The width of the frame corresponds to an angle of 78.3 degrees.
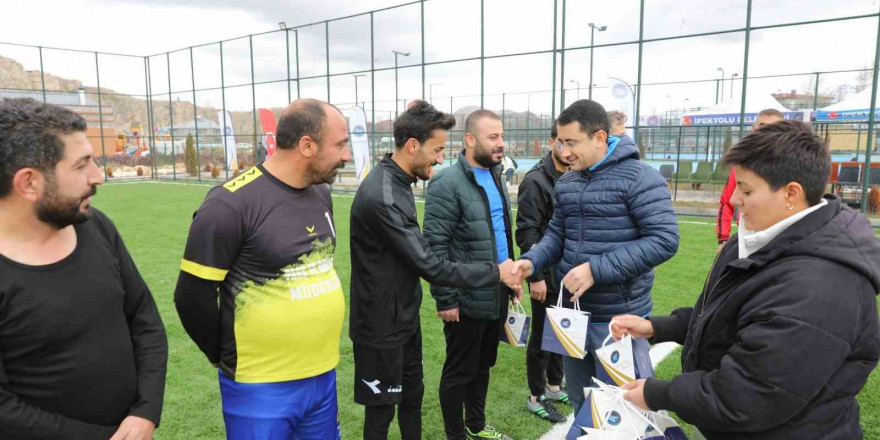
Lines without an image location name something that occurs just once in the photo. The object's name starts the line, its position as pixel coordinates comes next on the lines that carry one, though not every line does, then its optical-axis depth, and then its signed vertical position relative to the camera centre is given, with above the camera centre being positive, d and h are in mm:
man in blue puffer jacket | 2479 -346
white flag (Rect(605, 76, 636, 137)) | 12391 +1218
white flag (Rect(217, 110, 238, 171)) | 20938 +332
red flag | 20188 +724
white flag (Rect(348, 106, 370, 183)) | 16844 -86
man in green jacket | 3053 -588
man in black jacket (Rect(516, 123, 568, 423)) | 3631 -859
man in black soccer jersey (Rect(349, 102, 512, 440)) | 2555 -603
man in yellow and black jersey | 2035 -530
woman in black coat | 1297 -405
